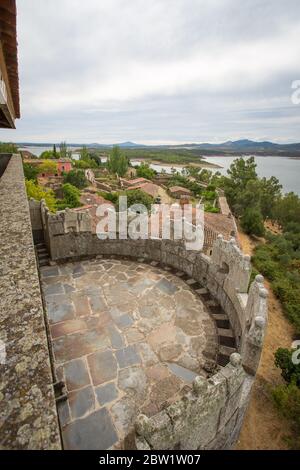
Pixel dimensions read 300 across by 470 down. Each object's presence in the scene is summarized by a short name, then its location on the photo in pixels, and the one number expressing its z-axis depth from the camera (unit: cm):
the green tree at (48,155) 7102
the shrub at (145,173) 6831
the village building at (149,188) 4561
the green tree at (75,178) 4628
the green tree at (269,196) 3753
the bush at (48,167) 5075
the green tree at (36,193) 1905
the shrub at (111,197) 4150
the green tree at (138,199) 3568
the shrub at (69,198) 3183
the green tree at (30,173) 3203
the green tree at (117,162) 6378
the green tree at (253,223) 2884
